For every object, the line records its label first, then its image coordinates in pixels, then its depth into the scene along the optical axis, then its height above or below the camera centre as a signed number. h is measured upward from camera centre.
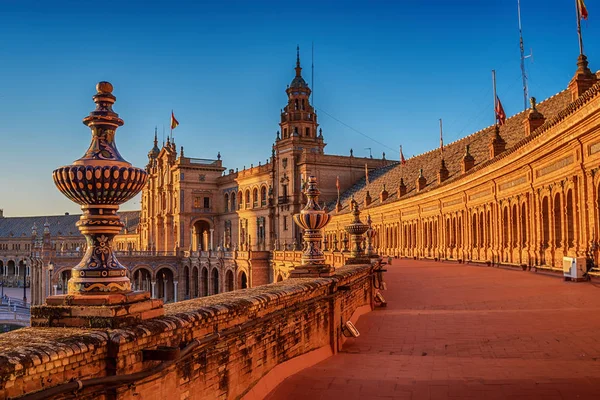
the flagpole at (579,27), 23.03 +7.79
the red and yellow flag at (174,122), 71.79 +13.84
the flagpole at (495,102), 37.85 +8.14
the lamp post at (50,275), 68.69 -3.74
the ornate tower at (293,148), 70.75 +10.57
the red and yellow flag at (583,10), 23.63 +8.59
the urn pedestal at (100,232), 4.86 +0.08
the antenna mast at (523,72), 36.94 +9.92
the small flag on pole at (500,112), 37.16 +7.37
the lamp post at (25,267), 113.76 -4.79
